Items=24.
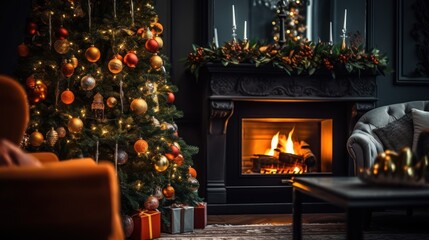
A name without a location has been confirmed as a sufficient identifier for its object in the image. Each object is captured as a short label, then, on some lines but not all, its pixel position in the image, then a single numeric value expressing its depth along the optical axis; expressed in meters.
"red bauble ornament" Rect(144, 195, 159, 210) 3.27
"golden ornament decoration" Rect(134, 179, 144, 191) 3.30
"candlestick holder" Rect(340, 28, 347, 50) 4.25
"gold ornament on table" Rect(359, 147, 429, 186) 1.99
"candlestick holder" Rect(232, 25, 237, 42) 4.26
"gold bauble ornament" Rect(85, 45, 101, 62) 3.26
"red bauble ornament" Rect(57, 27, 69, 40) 3.30
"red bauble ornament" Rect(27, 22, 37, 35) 3.46
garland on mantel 4.11
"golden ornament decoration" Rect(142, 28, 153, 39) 3.52
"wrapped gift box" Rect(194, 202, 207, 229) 3.57
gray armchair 3.53
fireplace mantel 4.14
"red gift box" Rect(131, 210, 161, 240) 3.20
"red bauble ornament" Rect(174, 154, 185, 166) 3.56
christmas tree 3.25
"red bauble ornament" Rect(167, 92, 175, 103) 3.77
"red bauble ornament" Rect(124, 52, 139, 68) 3.31
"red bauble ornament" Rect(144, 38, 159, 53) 3.41
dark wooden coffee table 1.79
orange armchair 1.50
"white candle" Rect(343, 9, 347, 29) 4.34
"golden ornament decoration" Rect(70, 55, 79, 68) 3.28
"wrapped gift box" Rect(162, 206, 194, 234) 3.42
